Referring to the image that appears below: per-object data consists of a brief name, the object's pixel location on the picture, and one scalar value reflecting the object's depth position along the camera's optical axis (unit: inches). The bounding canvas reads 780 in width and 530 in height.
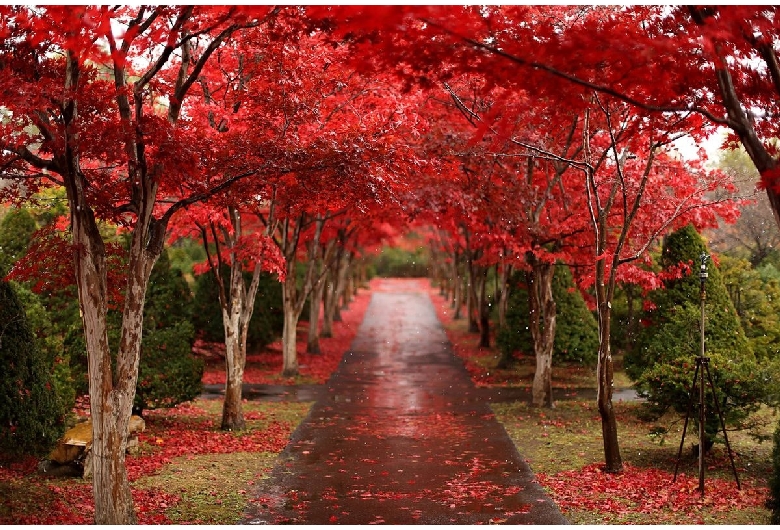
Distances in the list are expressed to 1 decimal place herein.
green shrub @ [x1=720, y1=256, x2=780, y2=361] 687.7
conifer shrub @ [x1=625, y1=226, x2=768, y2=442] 398.3
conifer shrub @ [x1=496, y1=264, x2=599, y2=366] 754.8
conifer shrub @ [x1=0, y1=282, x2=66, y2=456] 335.9
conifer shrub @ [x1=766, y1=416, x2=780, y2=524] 291.5
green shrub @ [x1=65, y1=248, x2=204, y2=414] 516.4
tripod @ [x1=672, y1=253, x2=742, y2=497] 358.9
